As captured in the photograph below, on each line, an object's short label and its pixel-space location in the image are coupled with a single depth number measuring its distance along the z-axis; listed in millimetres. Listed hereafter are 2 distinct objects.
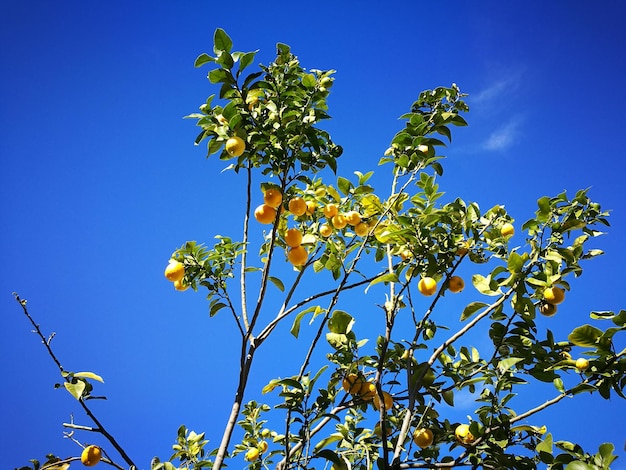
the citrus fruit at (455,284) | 2045
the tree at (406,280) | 1770
